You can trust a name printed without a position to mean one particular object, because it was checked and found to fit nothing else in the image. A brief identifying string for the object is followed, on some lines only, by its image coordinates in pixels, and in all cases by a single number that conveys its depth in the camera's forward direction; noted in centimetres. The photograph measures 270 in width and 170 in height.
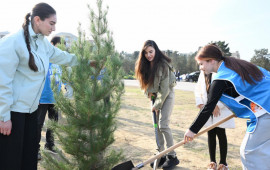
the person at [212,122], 353
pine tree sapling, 252
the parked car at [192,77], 3200
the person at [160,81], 359
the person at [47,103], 373
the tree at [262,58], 3846
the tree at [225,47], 4863
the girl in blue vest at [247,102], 212
